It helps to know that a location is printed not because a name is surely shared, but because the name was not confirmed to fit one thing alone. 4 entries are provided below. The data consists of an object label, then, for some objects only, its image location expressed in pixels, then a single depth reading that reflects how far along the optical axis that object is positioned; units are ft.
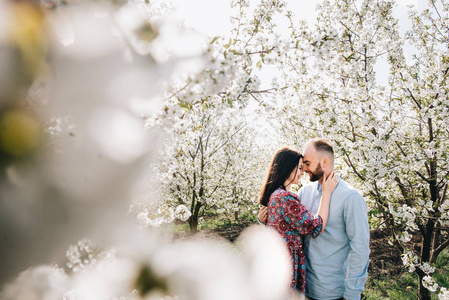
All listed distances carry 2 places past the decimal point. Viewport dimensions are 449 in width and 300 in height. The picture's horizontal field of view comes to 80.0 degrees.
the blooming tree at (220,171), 26.91
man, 7.32
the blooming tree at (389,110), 12.07
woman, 7.50
